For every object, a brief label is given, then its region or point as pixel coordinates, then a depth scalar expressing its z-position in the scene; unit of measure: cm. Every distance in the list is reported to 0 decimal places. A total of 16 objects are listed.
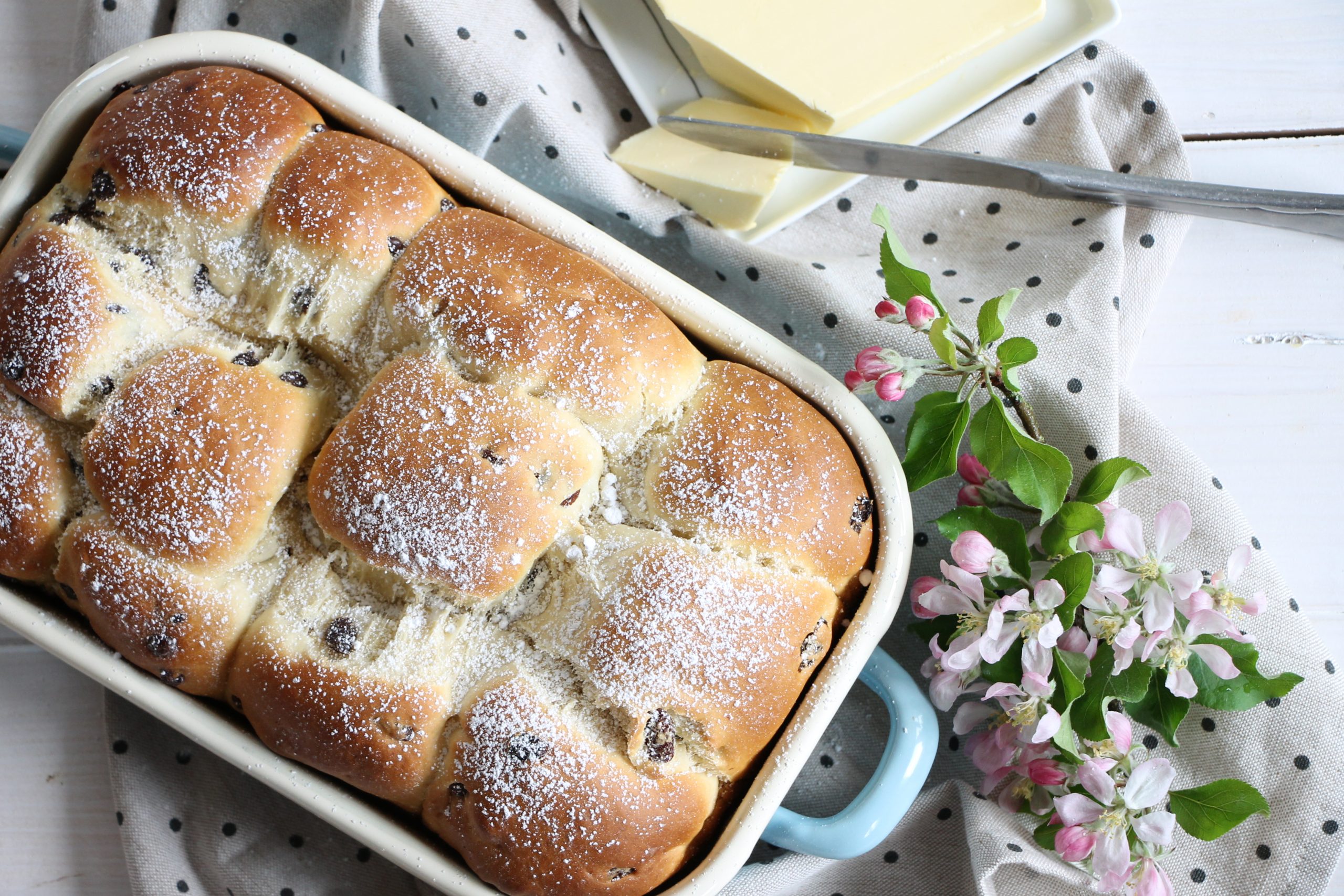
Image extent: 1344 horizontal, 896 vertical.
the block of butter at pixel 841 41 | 95
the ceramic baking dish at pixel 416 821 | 89
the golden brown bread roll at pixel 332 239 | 89
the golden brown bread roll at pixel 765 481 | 89
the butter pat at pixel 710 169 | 95
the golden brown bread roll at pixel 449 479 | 87
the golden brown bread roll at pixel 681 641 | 88
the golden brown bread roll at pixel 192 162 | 90
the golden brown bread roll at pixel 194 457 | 88
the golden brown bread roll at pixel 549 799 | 88
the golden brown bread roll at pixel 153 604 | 89
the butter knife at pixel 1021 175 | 95
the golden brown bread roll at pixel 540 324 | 89
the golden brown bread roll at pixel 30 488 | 89
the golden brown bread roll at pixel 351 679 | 88
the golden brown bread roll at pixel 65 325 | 89
